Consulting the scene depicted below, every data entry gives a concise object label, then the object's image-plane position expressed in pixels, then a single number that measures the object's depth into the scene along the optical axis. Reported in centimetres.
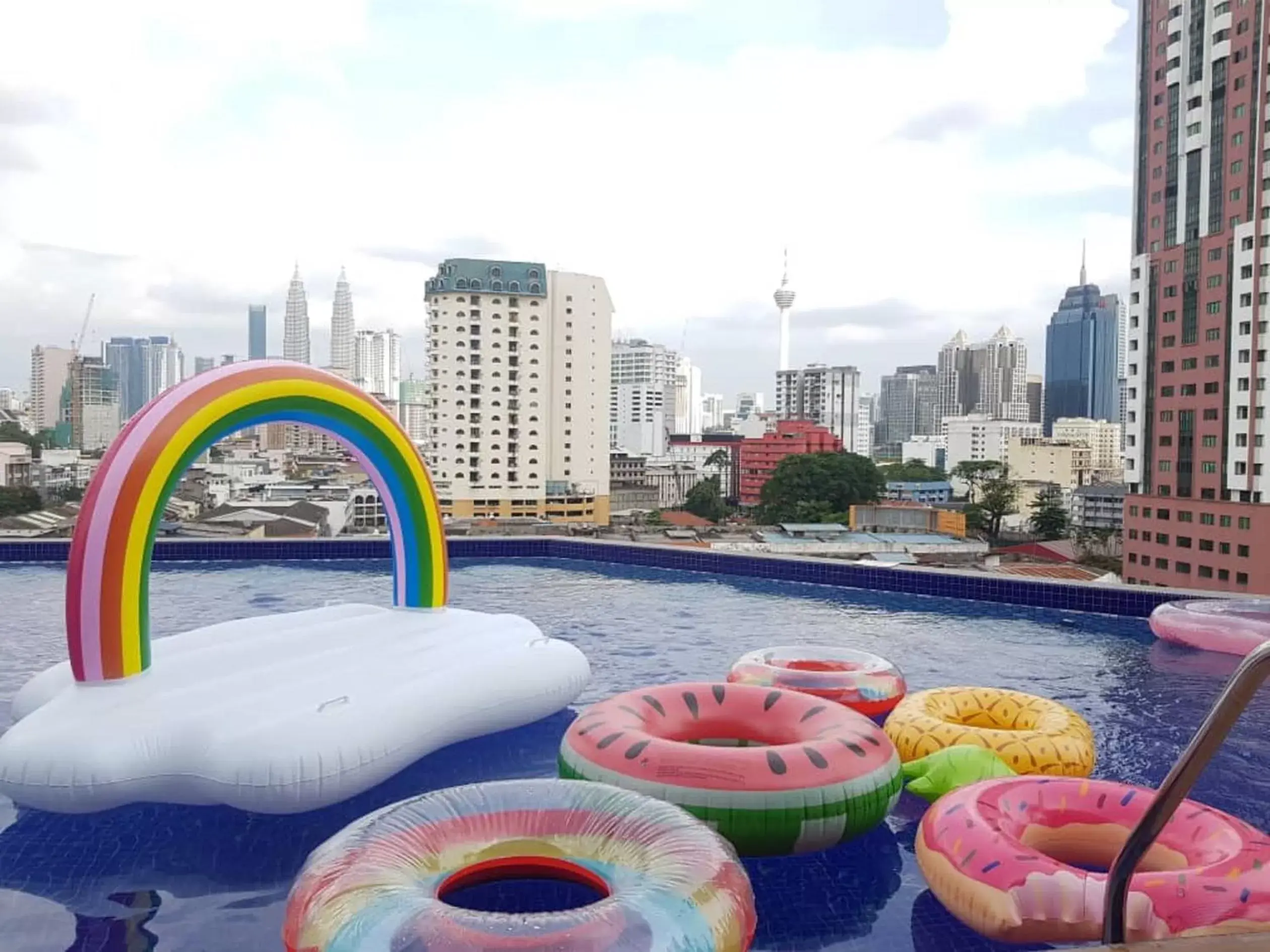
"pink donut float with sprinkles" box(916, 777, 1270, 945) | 293
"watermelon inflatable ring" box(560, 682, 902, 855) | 372
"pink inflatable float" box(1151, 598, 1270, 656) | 734
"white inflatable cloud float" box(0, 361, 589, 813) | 403
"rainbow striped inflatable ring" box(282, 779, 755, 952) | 254
